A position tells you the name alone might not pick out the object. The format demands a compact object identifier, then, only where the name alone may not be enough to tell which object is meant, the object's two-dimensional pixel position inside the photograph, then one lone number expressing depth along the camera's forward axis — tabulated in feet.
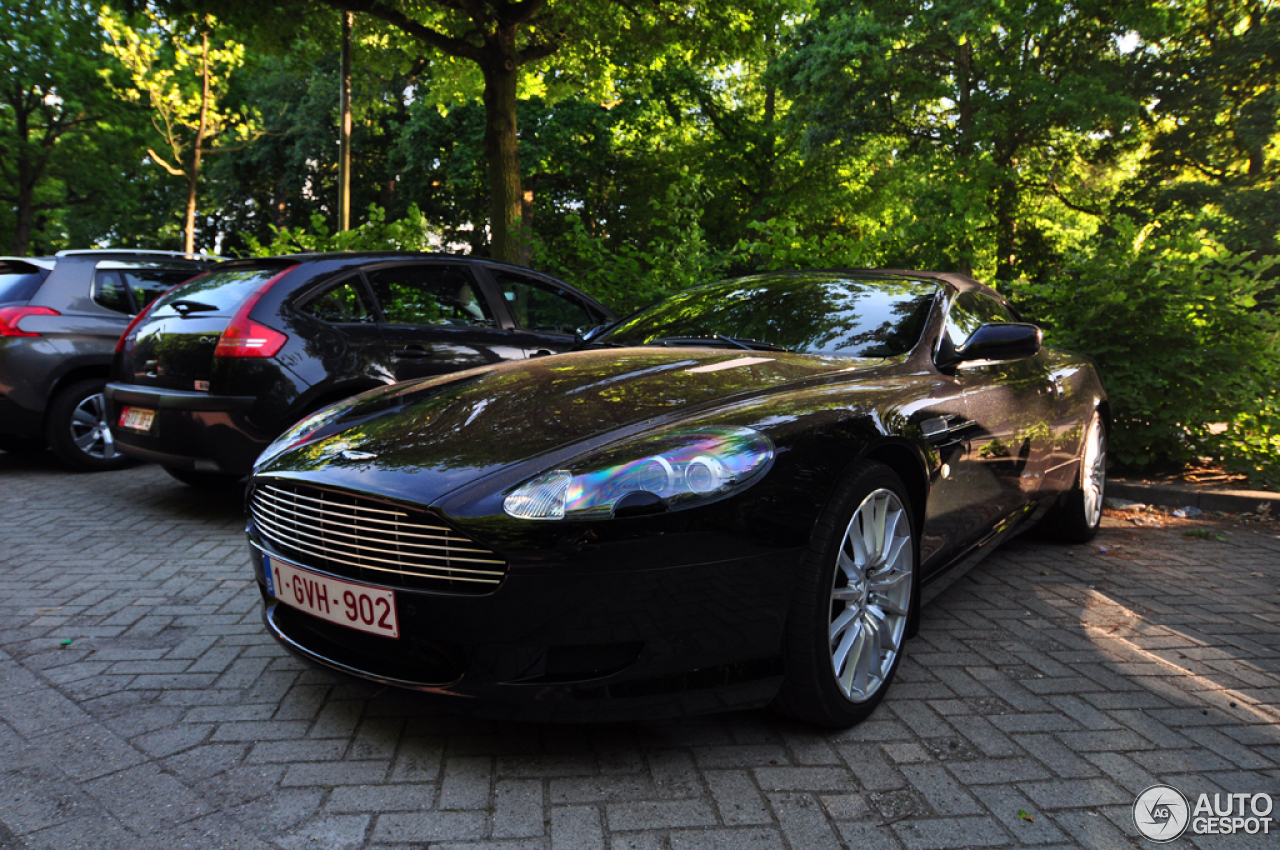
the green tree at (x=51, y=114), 74.69
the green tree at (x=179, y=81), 68.90
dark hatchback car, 15.02
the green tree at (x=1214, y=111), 65.77
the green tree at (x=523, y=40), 31.78
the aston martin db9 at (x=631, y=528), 6.89
